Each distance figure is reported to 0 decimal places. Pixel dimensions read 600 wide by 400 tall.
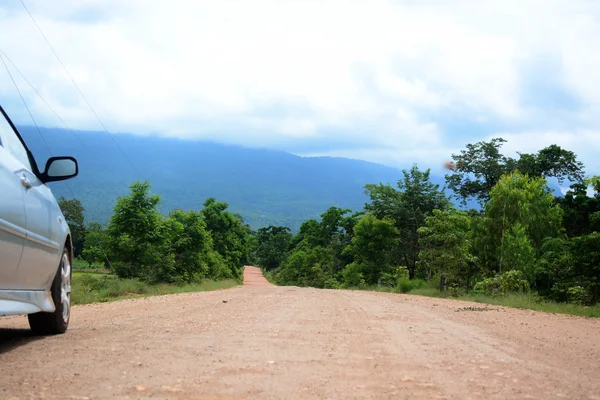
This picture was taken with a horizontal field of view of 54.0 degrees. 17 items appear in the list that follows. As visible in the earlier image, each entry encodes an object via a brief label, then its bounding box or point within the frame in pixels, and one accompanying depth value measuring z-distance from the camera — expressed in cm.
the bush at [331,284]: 5214
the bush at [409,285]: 2972
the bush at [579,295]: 1637
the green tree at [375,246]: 4206
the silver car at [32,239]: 461
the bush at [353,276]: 4241
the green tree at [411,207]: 4262
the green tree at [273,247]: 11350
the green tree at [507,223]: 2541
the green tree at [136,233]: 2678
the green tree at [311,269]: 5854
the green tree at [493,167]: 4769
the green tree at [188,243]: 3243
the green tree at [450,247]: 2664
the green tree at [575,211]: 3086
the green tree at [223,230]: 5481
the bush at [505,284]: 2131
